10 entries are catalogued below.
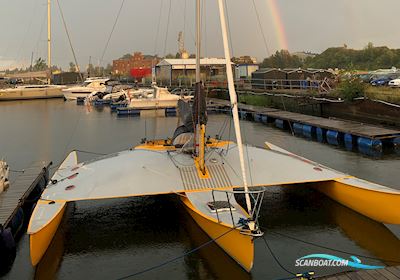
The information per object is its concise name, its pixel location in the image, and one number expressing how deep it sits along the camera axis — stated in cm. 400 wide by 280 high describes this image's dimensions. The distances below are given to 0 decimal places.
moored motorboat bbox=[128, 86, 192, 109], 5749
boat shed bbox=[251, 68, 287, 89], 5847
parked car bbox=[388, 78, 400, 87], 4338
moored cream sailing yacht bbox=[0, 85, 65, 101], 8606
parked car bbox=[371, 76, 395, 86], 4769
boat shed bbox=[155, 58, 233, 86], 9044
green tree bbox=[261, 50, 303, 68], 12256
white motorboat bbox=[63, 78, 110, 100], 8350
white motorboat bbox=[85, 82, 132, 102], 6956
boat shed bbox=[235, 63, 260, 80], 8519
